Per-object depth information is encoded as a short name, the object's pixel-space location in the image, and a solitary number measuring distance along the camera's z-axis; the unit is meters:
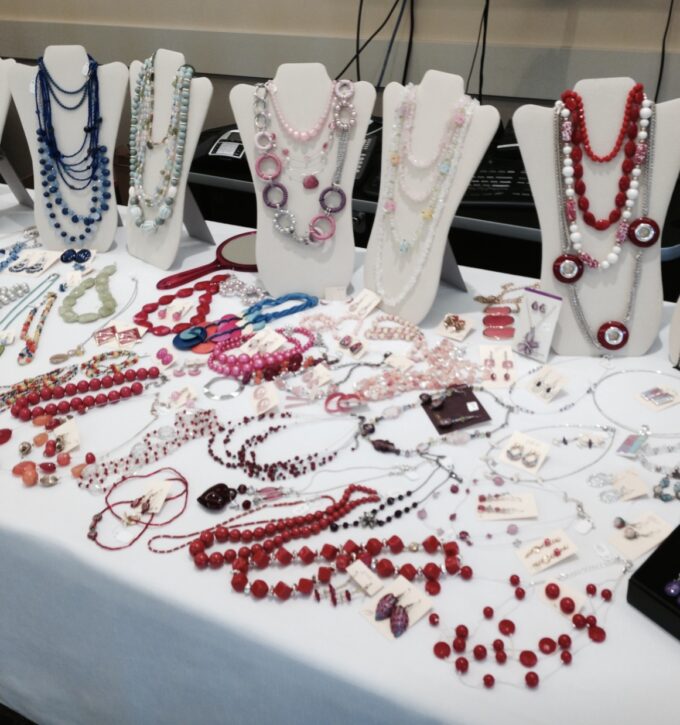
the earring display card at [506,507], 0.95
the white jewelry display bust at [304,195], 1.37
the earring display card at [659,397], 1.13
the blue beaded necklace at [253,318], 1.37
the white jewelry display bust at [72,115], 1.63
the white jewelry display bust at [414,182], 1.23
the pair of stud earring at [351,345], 1.32
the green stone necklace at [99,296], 1.48
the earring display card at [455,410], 1.13
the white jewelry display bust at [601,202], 1.11
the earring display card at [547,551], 0.87
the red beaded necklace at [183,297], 1.43
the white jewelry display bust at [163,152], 1.48
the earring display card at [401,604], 0.81
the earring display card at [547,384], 1.17
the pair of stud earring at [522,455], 1.03
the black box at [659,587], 0.77
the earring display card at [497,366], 1.23
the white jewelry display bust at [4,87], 1.72
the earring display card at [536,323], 1.21
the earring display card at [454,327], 1.34
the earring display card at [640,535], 0.88
